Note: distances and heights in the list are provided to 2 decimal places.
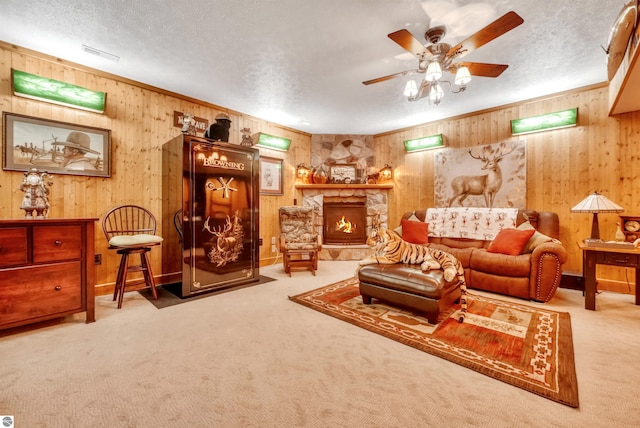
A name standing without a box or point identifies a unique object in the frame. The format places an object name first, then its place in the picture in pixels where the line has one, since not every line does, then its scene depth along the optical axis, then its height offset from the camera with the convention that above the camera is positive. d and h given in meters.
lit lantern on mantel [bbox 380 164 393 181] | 5.71 +0.81
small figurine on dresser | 2.44 +0.14
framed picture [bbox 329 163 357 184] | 5.86 +0.83
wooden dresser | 2.15 -0.52
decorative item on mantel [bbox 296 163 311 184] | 5.67 +0.80
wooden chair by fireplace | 4.36 -0.50
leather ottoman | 2.39 -0.76
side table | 2.66 -0.51
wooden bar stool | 2.90 -0.31
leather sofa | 2.97 -0.69
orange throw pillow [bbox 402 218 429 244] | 4.47 -0.38
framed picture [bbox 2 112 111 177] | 2.79 +0.72
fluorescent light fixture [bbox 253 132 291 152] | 4.91 +1.33
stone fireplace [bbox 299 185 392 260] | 5.75 +0.20
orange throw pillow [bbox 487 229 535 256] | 3.36 -0.41
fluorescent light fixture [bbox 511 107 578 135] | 3.76 +1.33
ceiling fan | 2.08 +1.36
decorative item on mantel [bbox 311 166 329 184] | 5.71 +0.74
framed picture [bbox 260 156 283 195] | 5.08 +0.68
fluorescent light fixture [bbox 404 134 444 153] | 5.01 +1.32
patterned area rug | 1.68 -1.06
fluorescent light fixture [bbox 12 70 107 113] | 2.78 +1.33
